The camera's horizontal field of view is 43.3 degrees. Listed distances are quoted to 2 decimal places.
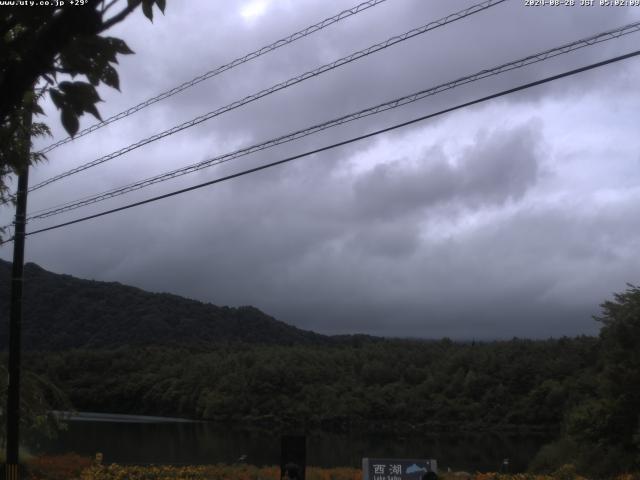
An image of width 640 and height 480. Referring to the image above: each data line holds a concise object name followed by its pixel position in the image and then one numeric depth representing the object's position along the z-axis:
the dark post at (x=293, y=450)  12.11
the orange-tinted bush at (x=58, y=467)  18.05
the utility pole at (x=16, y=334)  15.31
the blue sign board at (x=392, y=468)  12.87
